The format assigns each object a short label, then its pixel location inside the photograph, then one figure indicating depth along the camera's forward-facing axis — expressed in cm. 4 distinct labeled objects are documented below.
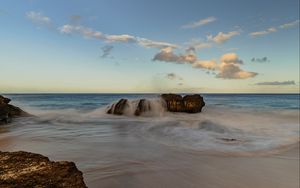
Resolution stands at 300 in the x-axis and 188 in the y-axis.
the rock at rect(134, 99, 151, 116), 1672
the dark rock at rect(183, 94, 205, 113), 1869
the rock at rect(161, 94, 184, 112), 1865
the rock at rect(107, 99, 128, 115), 1695
